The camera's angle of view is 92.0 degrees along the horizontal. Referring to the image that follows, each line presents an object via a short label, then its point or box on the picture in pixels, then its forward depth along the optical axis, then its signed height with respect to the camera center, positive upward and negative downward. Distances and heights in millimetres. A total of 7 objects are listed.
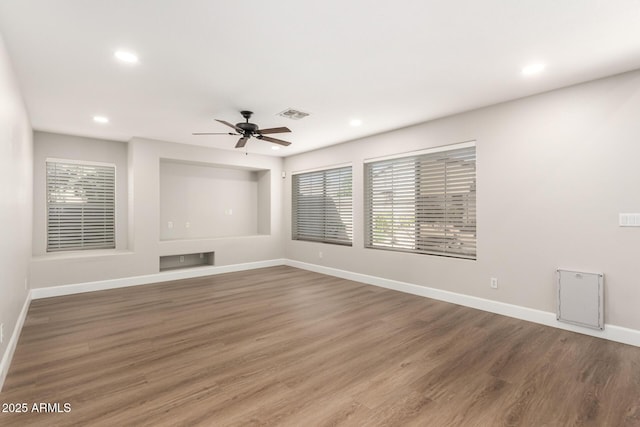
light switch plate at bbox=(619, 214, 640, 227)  2952 -61
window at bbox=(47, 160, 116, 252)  5270 +175
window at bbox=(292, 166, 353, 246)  6117 +179
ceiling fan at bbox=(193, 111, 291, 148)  4105 +1140
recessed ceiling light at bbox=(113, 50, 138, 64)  2661 +1399
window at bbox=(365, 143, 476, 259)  4270 +182
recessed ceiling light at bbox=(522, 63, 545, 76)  2885 +1392
